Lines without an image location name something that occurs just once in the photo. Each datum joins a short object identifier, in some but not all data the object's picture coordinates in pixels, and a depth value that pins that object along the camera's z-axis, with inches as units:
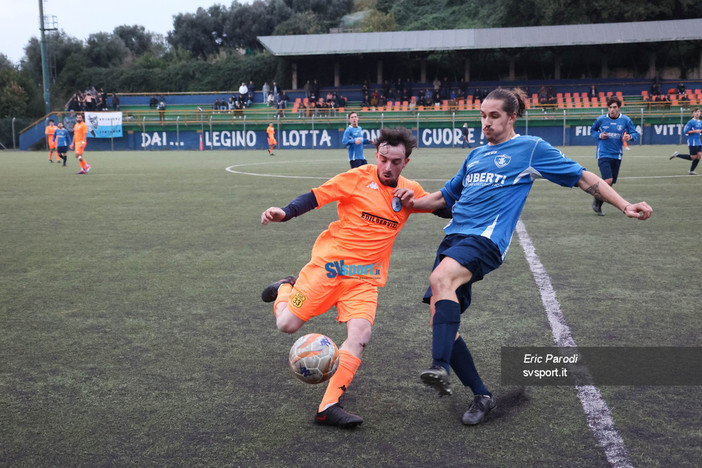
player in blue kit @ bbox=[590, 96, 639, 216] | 488.4
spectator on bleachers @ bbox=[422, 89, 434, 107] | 1770.4
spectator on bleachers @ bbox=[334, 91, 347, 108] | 1803.8
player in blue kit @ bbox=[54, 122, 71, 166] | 1047.6
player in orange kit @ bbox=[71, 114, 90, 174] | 877.3
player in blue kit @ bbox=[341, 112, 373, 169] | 674.8
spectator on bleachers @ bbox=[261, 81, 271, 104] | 1974.7
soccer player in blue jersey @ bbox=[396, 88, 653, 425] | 144.6
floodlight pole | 1968.5
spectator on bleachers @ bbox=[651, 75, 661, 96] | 1732.0
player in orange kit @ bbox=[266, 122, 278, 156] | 1397.6
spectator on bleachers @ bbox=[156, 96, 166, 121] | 1744.3
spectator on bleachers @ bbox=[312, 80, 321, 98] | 1953.6
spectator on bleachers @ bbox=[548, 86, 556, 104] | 1718.8
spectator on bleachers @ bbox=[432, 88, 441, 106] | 1836.9
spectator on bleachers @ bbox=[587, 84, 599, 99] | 1786.5
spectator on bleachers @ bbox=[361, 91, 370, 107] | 1860.9
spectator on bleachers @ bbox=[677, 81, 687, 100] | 1653.1
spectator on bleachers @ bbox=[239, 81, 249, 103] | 1950.1
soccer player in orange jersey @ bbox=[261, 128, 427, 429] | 163.0
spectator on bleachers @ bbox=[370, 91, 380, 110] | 1813.7
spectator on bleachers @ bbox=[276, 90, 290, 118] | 1732.5
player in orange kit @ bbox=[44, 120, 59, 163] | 1243.4
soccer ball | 145.4
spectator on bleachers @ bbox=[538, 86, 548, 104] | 1748.8
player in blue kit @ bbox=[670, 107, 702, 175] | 741.3
